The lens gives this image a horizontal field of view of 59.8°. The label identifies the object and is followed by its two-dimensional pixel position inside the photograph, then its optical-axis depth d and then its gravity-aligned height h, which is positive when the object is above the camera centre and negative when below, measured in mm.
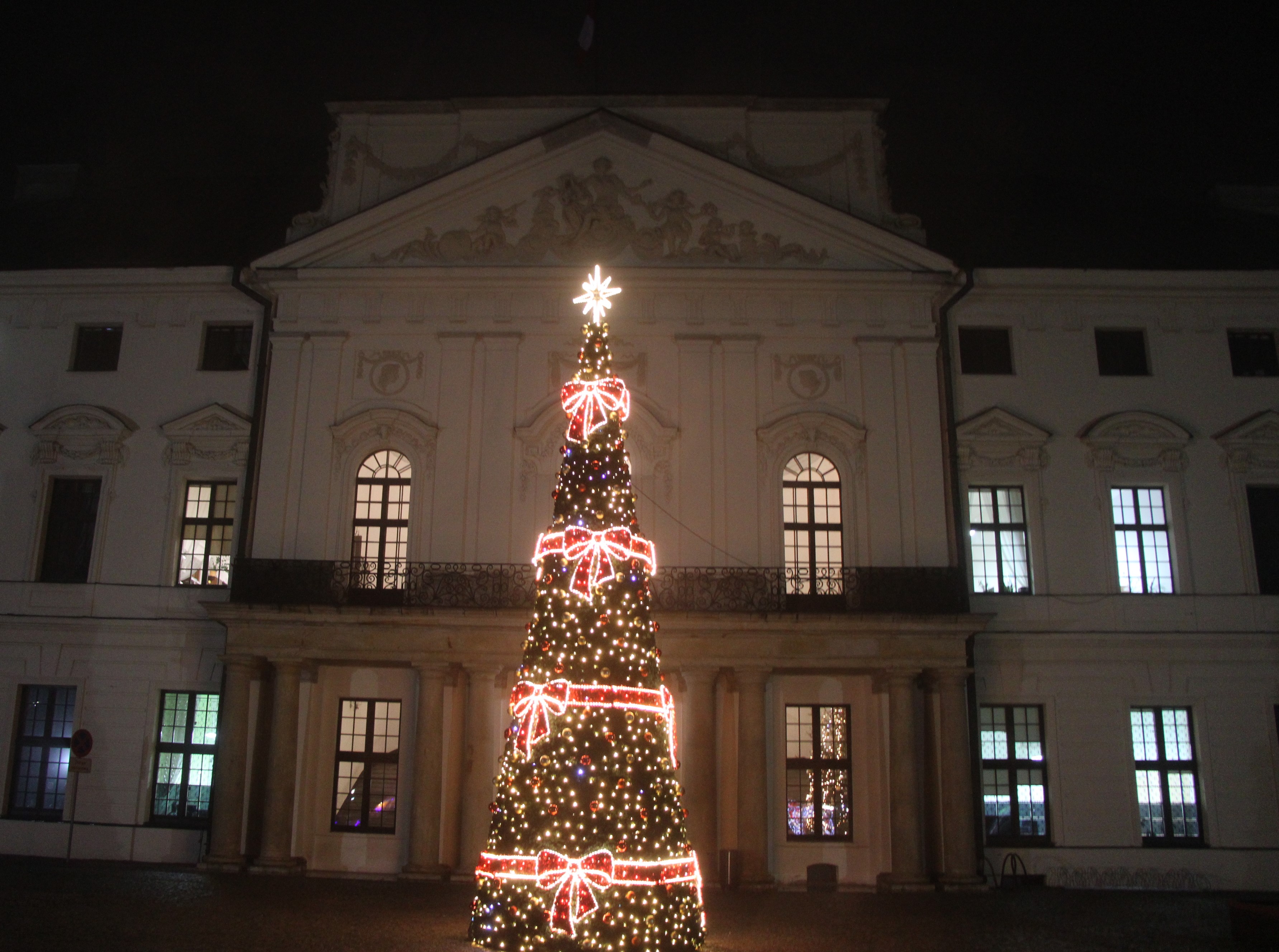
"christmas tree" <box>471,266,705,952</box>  9812 -53
